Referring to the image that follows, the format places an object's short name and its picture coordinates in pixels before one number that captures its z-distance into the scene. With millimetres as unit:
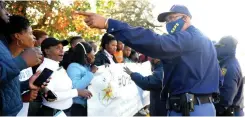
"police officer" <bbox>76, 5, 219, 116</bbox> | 3246
